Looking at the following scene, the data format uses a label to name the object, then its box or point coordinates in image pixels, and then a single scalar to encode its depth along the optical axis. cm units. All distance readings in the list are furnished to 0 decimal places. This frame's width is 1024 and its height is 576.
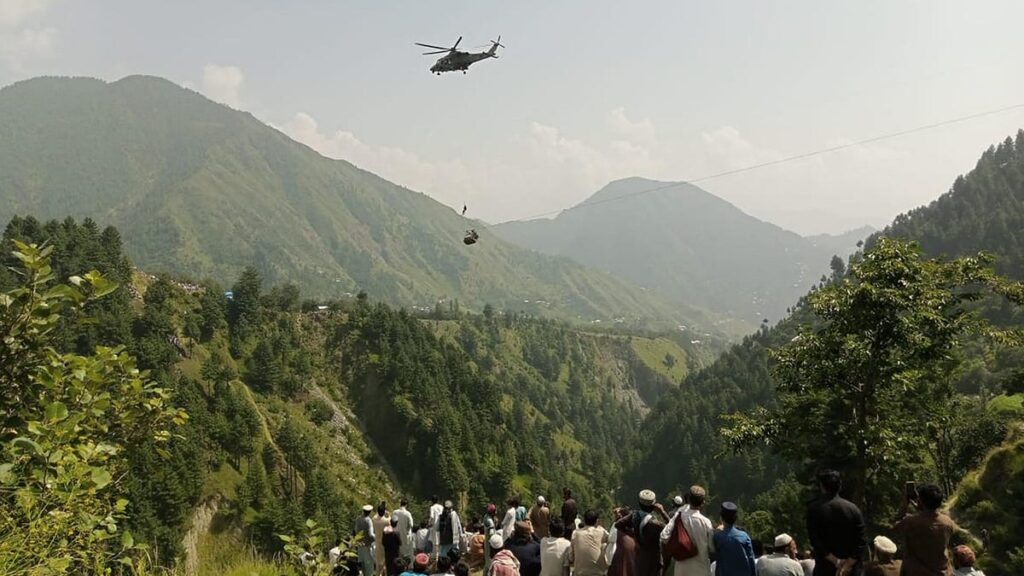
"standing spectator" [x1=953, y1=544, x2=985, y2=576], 747
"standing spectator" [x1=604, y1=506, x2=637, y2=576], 862
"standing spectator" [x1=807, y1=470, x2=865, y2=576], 761
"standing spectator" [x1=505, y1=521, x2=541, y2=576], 1003
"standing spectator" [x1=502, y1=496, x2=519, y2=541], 1422
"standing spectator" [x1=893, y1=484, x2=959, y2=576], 747
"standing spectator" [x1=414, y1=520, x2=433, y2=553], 1556
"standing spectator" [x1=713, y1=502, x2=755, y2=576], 773
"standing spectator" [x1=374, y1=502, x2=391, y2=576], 1517
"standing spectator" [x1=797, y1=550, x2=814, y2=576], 917
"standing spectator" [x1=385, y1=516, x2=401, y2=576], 1370
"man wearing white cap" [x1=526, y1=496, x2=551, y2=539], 1417
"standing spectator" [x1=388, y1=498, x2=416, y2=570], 1516
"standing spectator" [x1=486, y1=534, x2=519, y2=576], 904
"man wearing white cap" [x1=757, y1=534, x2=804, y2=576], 805
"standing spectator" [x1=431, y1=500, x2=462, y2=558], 1491
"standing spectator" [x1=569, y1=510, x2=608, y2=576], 935
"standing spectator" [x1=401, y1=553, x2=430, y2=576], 851
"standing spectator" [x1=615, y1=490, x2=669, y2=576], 862
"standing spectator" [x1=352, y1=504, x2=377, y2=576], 1400
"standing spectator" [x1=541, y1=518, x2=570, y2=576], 960
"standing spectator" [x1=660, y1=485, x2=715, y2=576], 791
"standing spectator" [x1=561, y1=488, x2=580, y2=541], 1070
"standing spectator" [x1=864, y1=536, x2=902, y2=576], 766
